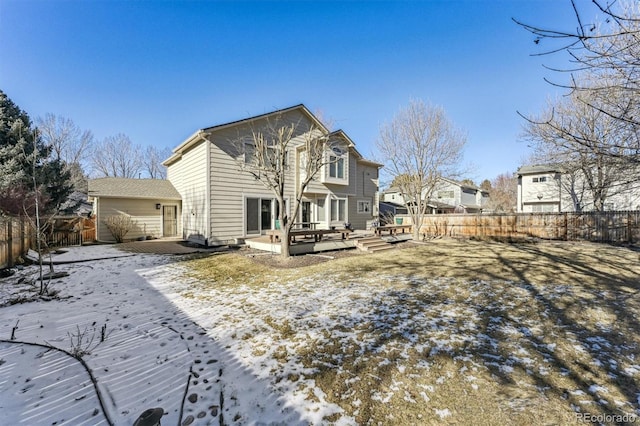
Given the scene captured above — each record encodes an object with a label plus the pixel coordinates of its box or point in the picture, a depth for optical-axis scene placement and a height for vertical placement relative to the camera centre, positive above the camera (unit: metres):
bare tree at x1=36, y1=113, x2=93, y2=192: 26.14 +7.90
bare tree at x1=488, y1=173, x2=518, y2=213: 41.11 +3.19
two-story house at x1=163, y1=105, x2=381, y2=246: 11.86 +1.46
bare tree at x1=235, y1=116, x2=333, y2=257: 8.82 +2.46
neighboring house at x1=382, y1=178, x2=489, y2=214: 34.18 +1.92
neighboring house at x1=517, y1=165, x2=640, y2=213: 17.93 +1.40
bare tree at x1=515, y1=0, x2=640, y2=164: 2.14 +1.57
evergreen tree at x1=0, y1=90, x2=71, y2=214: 10.22 +2.40
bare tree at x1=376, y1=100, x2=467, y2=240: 13.30 +3.29
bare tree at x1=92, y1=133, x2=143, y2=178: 34.03 +7.58
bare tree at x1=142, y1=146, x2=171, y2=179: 37.78 +7.45
